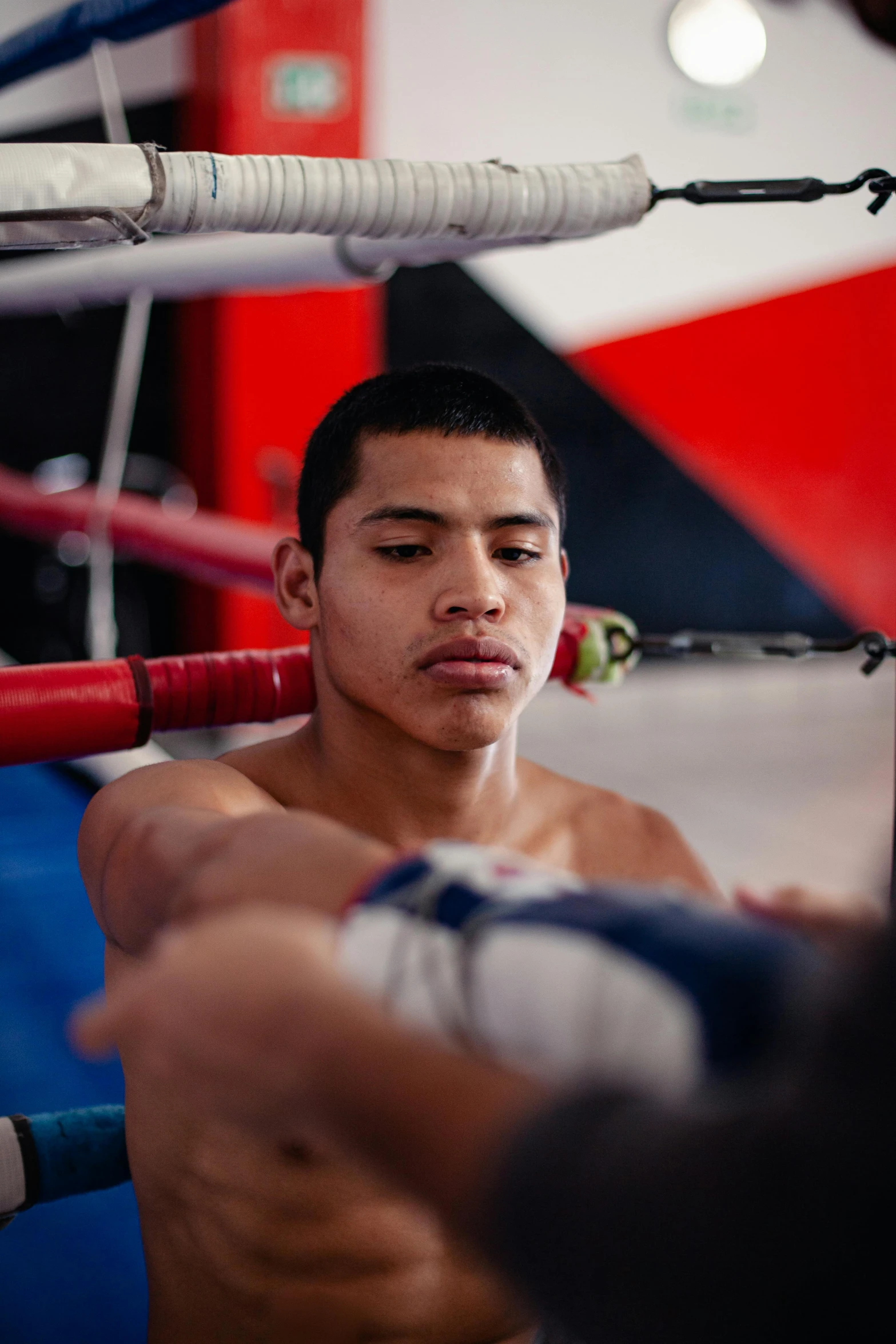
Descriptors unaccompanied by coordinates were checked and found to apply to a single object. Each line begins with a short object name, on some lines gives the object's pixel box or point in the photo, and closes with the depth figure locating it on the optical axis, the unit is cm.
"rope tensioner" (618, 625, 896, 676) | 127
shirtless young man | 87
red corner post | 340
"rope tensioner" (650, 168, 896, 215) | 107
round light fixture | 429
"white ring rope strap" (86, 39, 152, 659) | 123
